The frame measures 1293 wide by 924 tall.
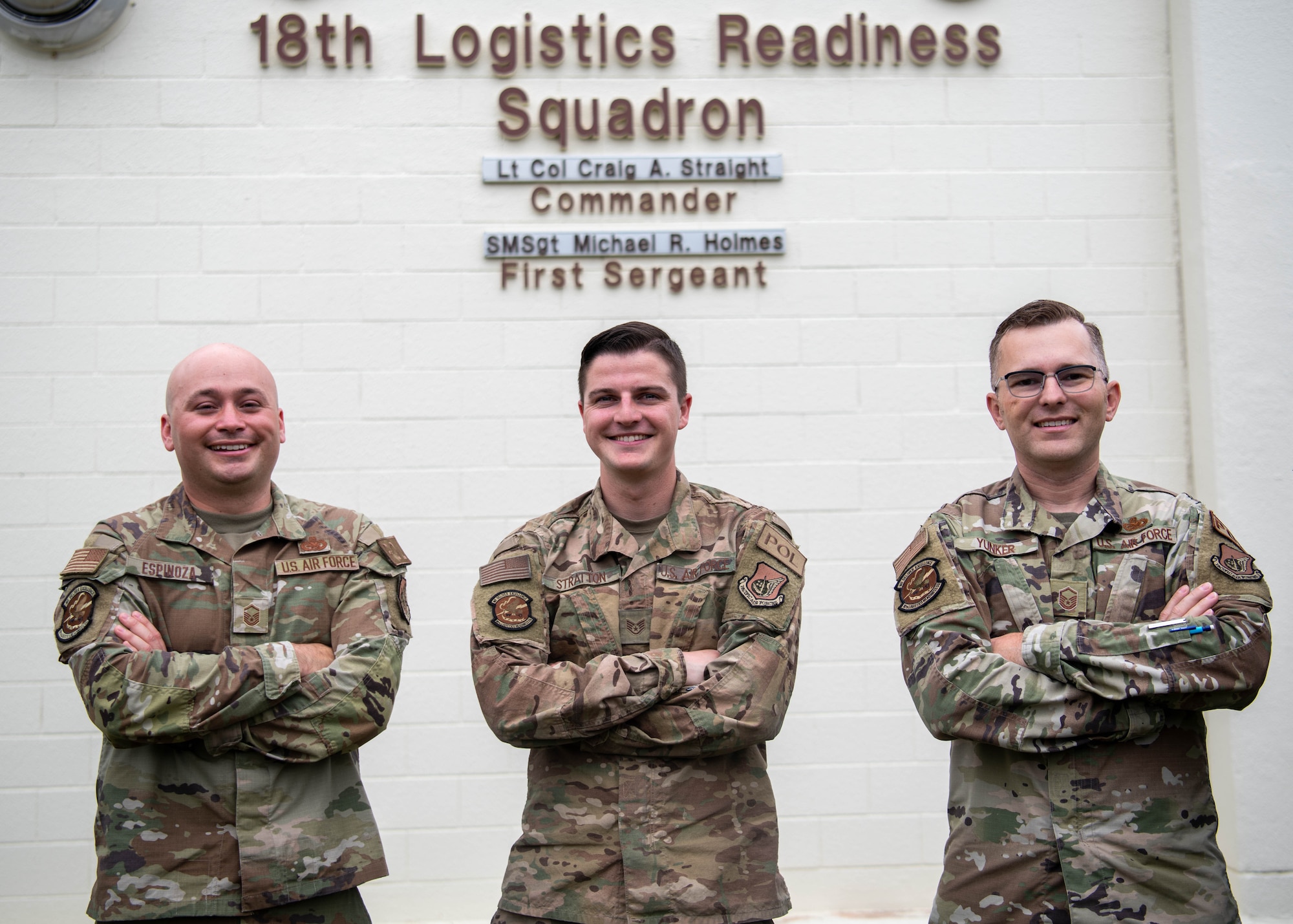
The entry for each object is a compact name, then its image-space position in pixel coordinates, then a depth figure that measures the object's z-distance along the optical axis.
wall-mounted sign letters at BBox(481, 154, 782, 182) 4.53
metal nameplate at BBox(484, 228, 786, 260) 4.52
